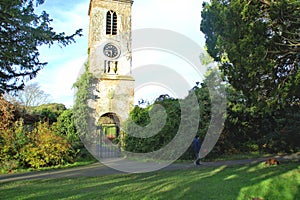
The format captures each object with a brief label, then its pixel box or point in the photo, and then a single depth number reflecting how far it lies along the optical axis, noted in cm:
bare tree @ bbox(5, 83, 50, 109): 2938
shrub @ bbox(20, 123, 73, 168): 1005
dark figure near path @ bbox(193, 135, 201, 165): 1046
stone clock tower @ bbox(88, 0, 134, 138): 1812
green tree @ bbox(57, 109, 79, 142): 1516
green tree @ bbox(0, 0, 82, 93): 567
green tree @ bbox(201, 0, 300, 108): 690
